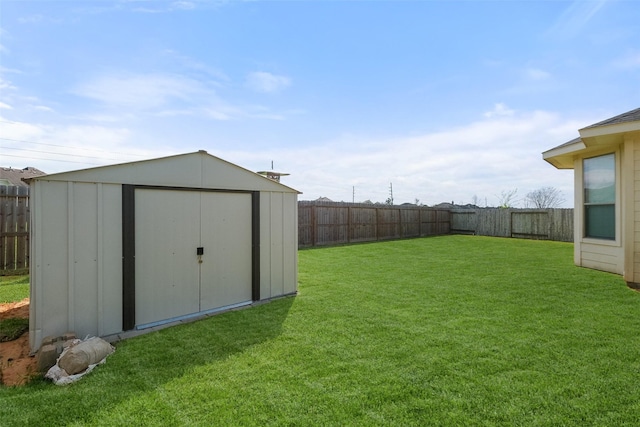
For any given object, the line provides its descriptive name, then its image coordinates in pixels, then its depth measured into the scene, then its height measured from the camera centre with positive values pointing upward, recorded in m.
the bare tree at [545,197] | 23.96 +1.19
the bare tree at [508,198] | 23.47 +1.10
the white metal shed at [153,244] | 3.35 -0.38
